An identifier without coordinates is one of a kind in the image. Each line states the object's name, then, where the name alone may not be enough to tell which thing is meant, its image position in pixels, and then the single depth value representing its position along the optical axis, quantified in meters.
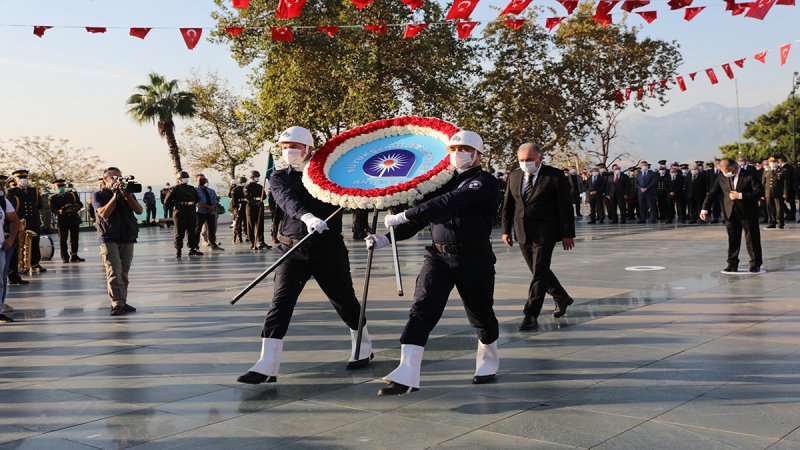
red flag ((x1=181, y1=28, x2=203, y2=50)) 14.81
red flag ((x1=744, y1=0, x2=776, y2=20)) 12.64
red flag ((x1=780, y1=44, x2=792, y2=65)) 17.88
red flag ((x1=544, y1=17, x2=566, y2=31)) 15.61
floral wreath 5.83
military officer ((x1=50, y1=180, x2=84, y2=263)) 18.53
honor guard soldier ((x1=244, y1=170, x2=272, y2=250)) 20.84
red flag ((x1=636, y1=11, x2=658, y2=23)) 15.03
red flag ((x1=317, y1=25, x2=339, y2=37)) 16.28
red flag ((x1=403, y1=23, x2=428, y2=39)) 16.72
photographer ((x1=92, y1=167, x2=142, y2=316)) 10.03
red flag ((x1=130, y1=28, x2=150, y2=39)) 14.55
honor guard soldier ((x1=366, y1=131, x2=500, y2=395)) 5.75
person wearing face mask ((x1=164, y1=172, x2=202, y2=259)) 19.20
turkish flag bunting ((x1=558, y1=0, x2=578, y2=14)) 13.03
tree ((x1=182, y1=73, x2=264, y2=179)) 44.00
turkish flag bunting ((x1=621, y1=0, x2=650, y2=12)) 13.18
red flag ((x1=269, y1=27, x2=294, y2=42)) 16.55
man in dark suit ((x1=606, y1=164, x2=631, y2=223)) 27.91
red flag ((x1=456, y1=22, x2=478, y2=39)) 16.73
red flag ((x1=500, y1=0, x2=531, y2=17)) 12.47
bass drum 18.88
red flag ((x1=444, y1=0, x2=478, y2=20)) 12.45
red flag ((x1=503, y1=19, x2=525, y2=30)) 15.06
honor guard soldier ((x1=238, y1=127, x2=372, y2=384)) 6.19
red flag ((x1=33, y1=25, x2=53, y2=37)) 13.98
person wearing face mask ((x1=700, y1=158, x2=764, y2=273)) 11.85
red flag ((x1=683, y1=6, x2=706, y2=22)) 14.49
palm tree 40.84
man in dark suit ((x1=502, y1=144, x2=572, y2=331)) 8.14
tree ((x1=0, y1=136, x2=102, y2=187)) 42.78
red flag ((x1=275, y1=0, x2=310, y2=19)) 11.35
